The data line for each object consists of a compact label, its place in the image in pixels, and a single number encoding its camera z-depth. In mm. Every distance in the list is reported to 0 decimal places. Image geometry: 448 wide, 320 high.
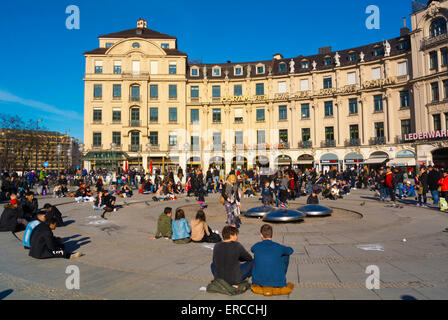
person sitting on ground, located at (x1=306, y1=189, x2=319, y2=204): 16188
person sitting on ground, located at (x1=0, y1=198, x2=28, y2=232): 10836
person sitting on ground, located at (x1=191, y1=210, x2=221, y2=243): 8805
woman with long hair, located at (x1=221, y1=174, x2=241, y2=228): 11062
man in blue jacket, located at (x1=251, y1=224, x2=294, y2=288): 4812
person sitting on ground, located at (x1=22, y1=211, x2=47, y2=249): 7460
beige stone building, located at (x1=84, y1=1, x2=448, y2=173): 43531
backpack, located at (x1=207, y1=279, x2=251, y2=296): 4883
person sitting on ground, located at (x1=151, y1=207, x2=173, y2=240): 9500
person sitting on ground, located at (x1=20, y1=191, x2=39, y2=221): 12611
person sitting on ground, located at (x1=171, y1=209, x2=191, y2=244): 8828
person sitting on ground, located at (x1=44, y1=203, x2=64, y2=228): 10920
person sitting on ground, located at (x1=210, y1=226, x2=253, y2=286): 5043
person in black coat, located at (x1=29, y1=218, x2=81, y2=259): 7172
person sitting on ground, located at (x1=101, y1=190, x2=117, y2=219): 15232
